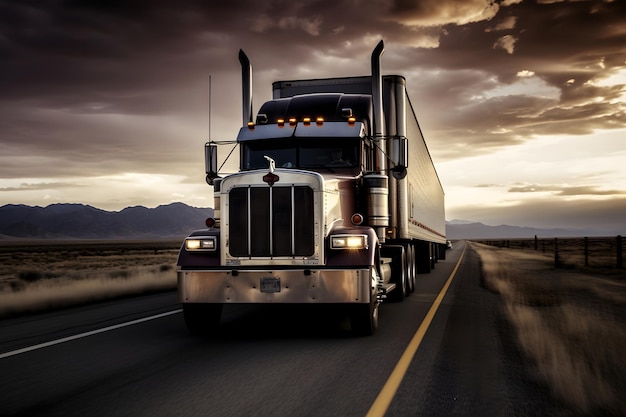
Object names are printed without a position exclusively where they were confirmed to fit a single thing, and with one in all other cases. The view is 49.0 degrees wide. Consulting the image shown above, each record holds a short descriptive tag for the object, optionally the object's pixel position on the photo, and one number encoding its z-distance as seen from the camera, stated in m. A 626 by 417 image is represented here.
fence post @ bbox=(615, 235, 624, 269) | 25.76
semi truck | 8.91
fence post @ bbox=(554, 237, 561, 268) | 28.59
